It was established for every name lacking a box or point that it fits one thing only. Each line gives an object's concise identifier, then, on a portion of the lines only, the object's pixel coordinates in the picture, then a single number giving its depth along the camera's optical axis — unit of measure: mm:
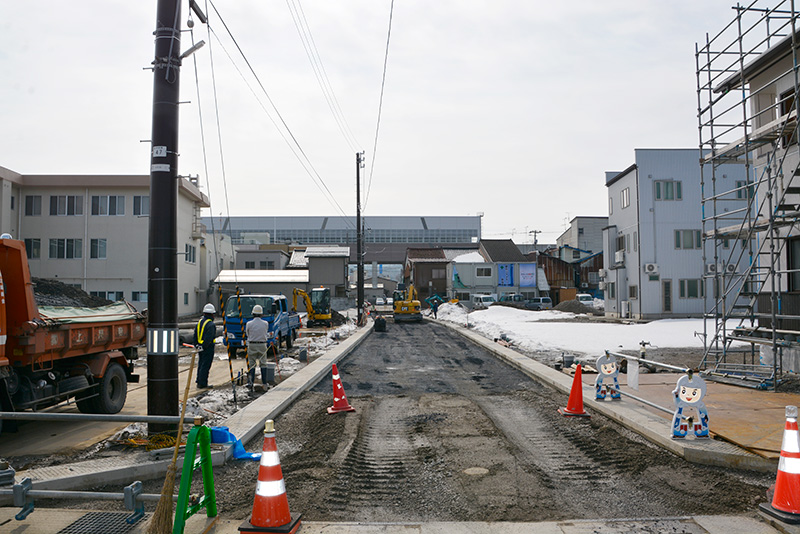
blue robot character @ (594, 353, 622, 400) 10602
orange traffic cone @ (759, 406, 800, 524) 5086
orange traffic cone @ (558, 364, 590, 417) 9828
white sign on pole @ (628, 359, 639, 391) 10094
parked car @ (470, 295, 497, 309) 56597
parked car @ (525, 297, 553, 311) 57219
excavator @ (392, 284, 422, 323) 42303
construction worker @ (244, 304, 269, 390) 13820
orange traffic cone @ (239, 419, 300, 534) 4867
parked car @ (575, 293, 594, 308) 62134
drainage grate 4988
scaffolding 11633
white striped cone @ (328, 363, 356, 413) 10734
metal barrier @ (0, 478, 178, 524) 4891
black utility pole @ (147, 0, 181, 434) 7816
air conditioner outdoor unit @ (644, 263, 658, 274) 38219
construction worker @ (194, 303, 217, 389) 13086
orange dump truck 8086
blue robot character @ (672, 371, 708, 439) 7422
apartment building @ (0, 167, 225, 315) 40594
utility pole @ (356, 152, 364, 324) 38969
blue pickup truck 19422
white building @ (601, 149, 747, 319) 38375
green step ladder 4469
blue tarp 7453
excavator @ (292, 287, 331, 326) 36406
